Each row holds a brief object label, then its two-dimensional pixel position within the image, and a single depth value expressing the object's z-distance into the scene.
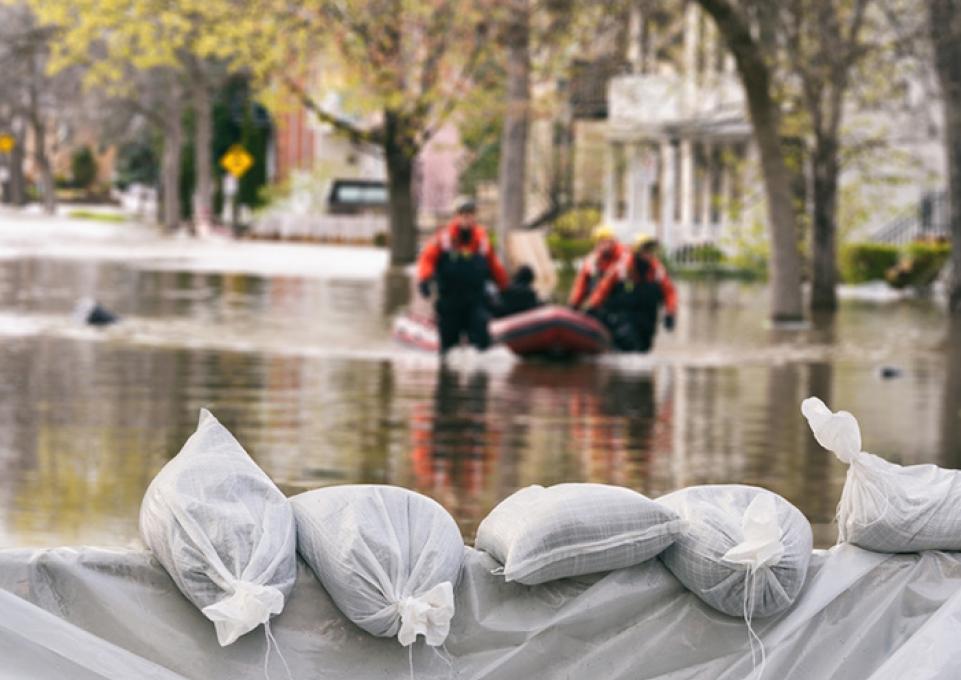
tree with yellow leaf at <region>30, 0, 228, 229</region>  43.22
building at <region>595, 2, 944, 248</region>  37.22
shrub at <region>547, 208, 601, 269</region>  52.50
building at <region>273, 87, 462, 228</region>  69.94
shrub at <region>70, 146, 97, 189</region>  116.12
